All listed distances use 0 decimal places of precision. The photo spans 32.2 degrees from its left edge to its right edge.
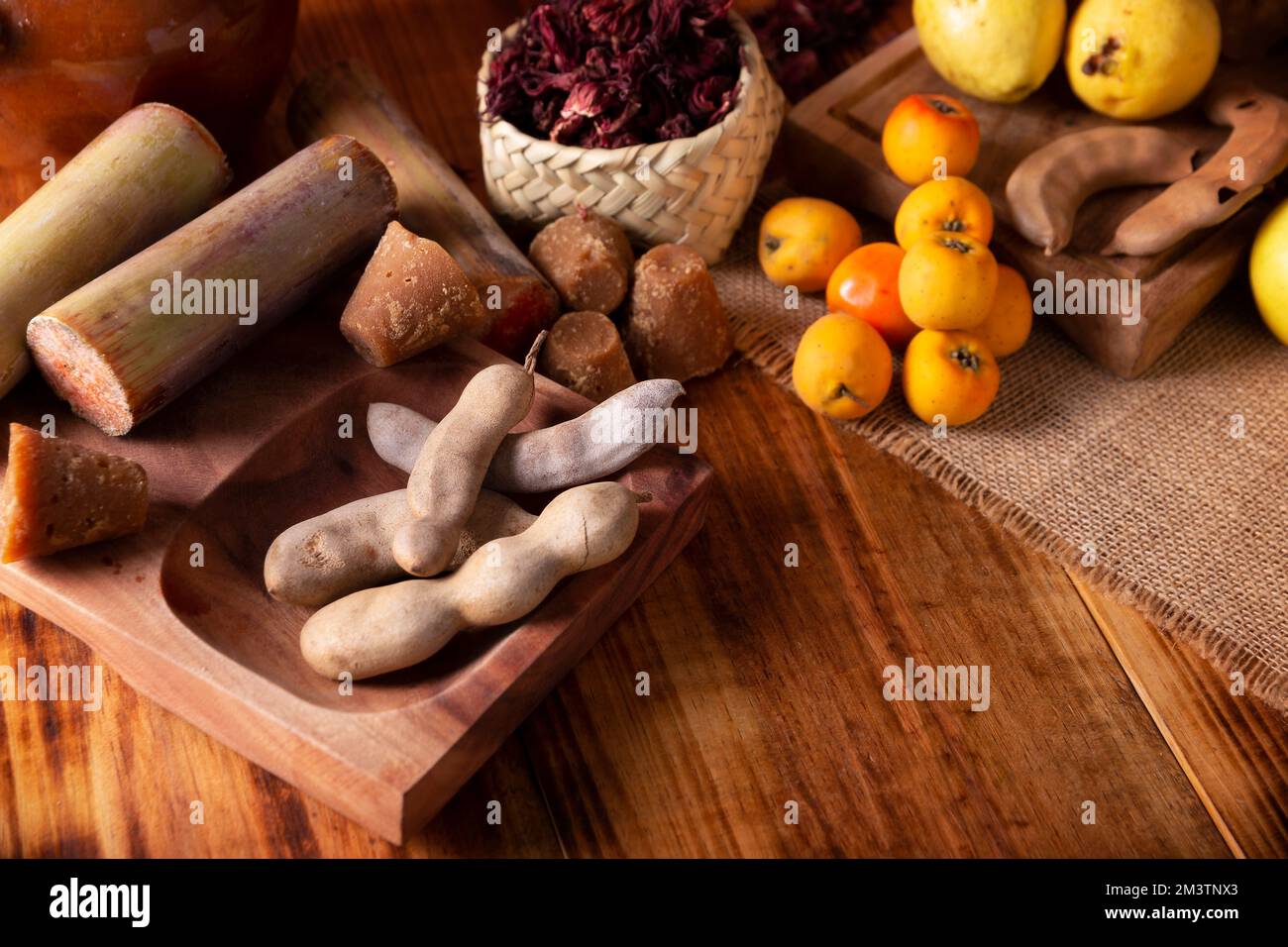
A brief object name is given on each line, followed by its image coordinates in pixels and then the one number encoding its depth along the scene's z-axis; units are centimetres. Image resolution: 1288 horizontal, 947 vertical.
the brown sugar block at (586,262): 73
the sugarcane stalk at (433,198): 72
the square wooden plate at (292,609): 61
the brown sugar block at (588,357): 71
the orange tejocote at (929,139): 74
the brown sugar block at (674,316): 72
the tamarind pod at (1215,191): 72
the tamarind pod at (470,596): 62
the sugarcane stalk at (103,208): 67
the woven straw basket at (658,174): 73
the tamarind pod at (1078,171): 73
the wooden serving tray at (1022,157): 73
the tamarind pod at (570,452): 66
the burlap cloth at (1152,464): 68
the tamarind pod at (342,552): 64
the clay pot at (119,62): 71
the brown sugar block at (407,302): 68
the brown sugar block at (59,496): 63
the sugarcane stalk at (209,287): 66
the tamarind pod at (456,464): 63
